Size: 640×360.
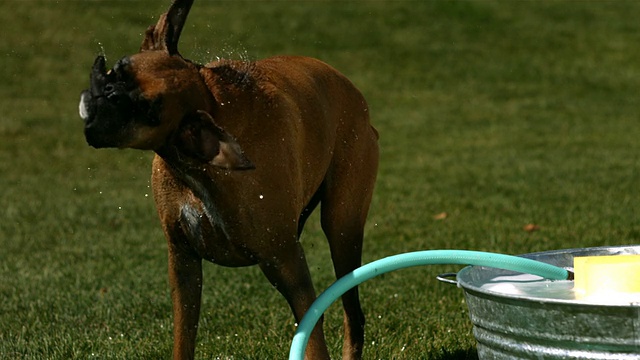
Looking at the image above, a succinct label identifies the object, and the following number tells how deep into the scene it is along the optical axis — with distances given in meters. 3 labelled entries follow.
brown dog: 5.68
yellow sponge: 5.65
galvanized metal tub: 5.15
